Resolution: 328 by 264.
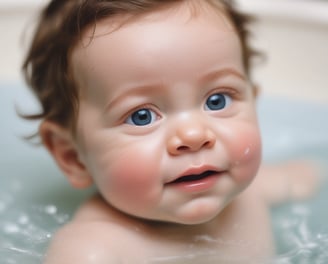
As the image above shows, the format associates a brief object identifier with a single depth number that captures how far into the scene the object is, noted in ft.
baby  1.68
